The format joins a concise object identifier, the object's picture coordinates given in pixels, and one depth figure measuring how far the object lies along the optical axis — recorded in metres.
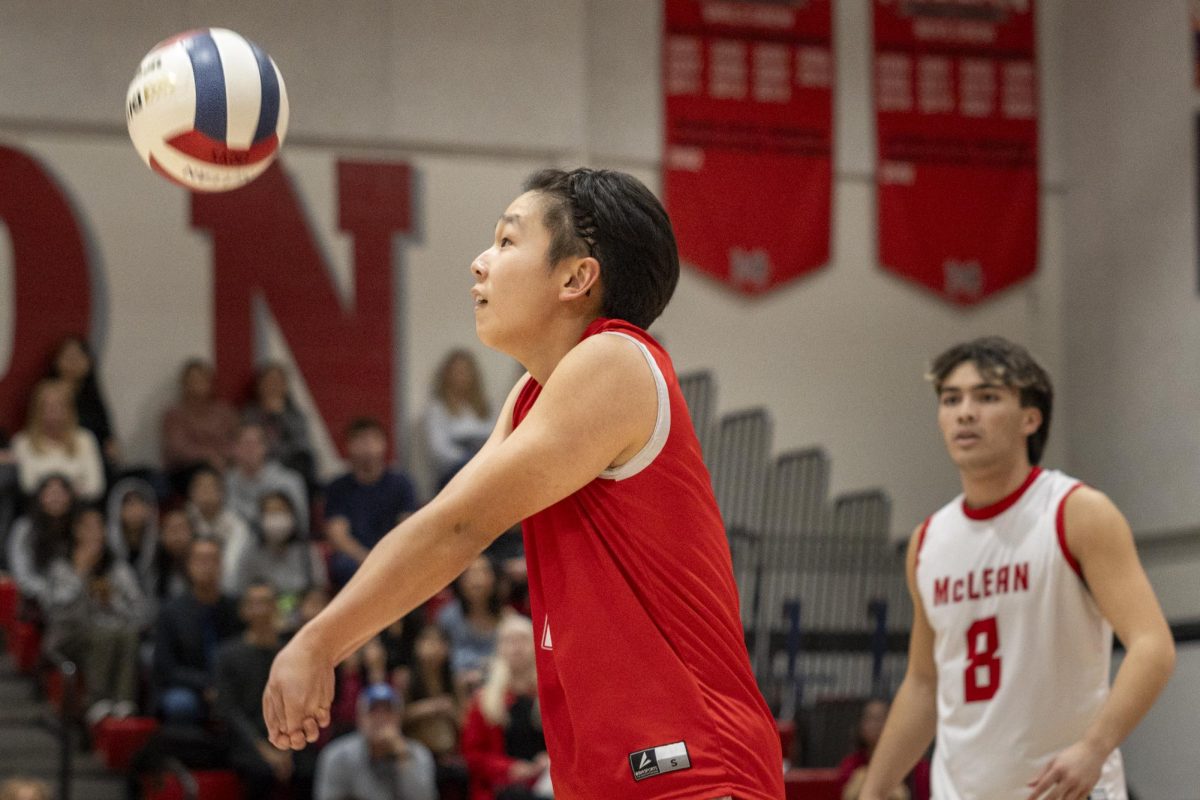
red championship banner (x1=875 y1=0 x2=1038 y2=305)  14.41
